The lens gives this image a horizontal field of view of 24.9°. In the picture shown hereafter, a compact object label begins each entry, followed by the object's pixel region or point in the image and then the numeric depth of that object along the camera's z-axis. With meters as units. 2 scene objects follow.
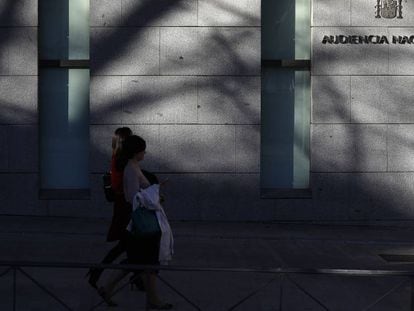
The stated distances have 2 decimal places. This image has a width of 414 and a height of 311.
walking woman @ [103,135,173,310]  9.02
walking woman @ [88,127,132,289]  9.88
